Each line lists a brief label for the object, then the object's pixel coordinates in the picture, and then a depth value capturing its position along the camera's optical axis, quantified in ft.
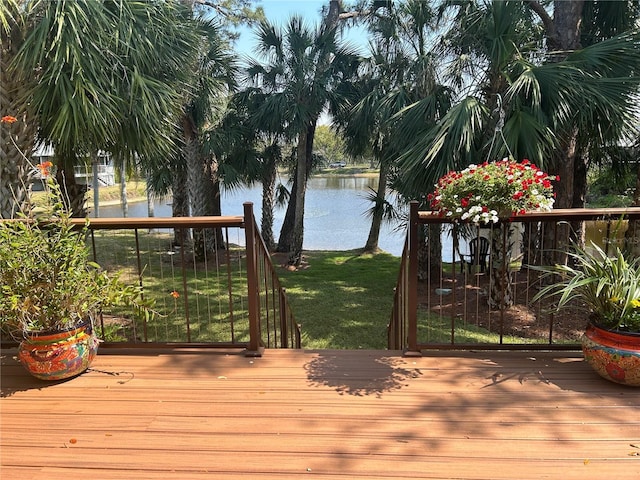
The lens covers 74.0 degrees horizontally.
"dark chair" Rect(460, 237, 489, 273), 25.71
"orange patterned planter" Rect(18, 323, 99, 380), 8.28
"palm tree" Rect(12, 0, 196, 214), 11.56
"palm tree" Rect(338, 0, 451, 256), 22.29
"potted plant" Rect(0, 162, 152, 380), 8.00
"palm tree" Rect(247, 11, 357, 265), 31.91
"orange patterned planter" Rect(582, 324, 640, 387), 7.66
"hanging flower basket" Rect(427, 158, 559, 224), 8.55
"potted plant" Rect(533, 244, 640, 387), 7.70
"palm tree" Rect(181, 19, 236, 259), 28.89
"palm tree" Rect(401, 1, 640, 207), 16.30
